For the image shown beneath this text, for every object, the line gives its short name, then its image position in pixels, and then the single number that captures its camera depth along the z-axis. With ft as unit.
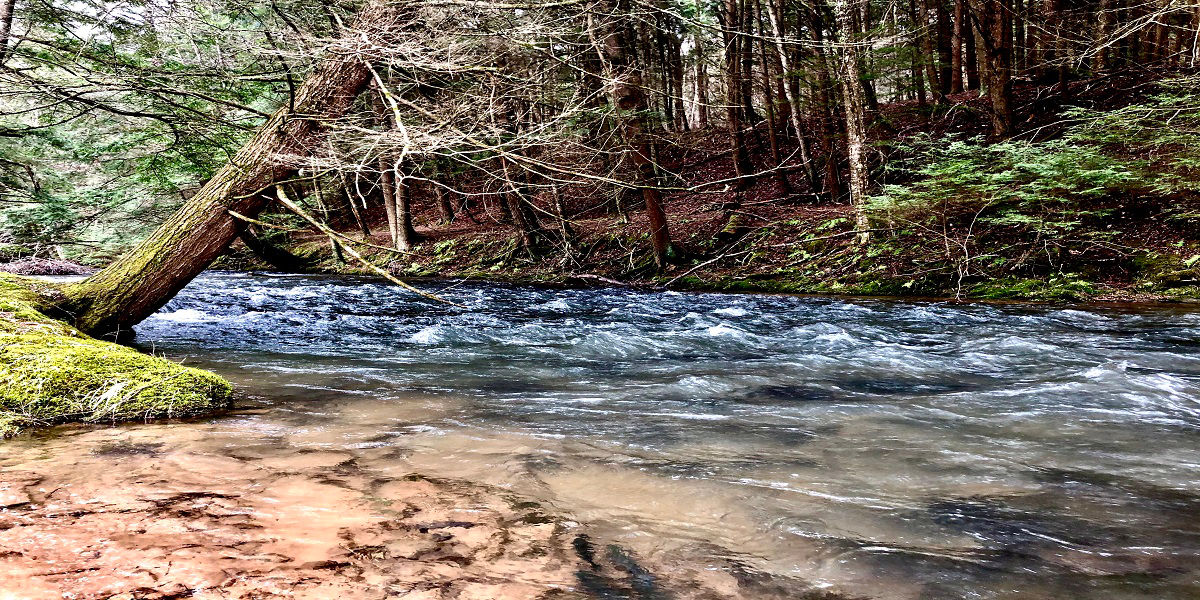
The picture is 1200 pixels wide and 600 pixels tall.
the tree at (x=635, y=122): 37.65
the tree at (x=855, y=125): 37.73
